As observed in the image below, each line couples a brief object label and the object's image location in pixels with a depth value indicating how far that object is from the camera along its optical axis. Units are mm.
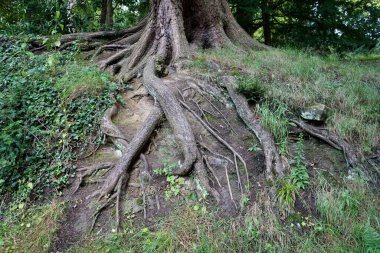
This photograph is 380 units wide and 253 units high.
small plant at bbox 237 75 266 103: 4109
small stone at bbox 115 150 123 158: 3581
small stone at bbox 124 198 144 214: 2904
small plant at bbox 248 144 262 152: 3454
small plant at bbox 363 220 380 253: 2264
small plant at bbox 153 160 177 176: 3215
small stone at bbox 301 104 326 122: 3787
